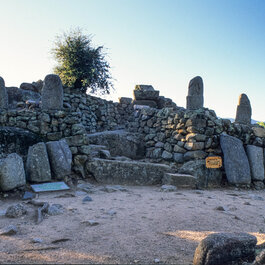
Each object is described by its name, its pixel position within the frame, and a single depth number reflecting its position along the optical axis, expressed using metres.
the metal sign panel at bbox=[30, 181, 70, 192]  5.14
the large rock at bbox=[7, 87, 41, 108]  10.97
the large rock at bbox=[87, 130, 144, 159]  8.43
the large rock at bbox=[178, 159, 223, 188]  6.61
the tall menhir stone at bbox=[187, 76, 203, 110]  9.61
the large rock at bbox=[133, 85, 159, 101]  11.75
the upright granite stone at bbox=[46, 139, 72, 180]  5.85
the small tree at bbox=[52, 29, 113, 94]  14.36
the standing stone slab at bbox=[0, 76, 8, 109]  7.86
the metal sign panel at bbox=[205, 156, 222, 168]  6.75
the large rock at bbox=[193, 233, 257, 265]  2.09
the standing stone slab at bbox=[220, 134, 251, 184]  6.80
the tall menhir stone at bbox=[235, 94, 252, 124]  12.33
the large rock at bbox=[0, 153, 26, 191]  4.67
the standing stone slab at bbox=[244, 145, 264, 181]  7.15
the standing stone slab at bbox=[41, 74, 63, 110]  7.10
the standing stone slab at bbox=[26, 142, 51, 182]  5.48
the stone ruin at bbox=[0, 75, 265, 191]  5.88
